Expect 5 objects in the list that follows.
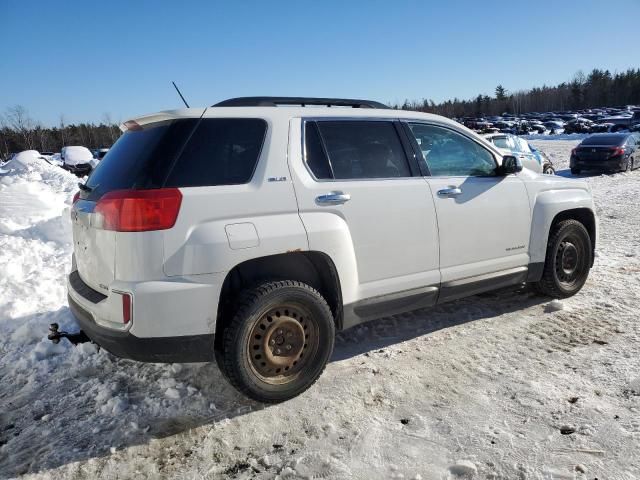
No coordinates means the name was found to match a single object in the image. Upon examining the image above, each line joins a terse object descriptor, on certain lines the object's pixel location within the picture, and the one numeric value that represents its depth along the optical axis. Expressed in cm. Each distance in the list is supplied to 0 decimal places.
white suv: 275
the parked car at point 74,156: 2620
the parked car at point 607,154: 1681
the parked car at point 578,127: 4631
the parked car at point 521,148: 1298
